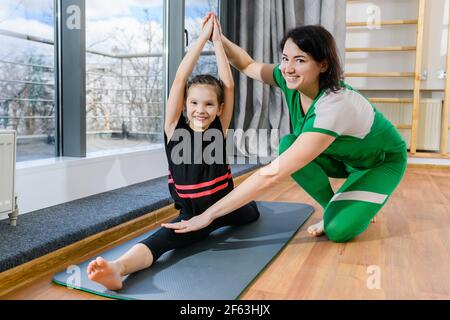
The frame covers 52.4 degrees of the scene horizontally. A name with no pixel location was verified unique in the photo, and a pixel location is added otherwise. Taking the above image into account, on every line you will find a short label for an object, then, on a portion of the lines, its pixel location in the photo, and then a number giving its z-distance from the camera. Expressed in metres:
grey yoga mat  1.28
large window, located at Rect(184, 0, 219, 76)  3.40
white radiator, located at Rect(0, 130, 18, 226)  1.56
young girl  1.70
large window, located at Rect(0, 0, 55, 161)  1.95
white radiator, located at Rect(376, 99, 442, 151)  4.58
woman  1.54
